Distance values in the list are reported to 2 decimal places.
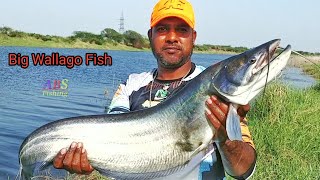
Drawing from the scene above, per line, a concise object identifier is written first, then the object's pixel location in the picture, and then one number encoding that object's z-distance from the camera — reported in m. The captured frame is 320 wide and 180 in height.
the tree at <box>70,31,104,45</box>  46.42
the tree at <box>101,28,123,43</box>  52.68
